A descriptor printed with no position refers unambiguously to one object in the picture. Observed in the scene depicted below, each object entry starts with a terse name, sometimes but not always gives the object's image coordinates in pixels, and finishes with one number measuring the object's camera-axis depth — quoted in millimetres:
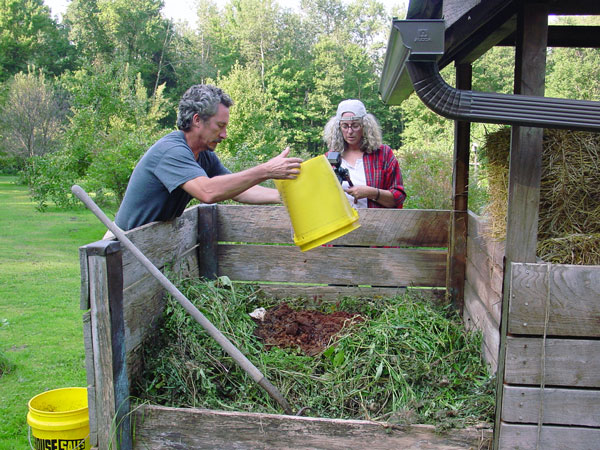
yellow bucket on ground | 2406
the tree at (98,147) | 11391
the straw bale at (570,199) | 2189
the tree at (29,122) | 28469
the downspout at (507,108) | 1927
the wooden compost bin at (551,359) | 2096
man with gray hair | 2711
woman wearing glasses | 4105
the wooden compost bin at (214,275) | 2221
